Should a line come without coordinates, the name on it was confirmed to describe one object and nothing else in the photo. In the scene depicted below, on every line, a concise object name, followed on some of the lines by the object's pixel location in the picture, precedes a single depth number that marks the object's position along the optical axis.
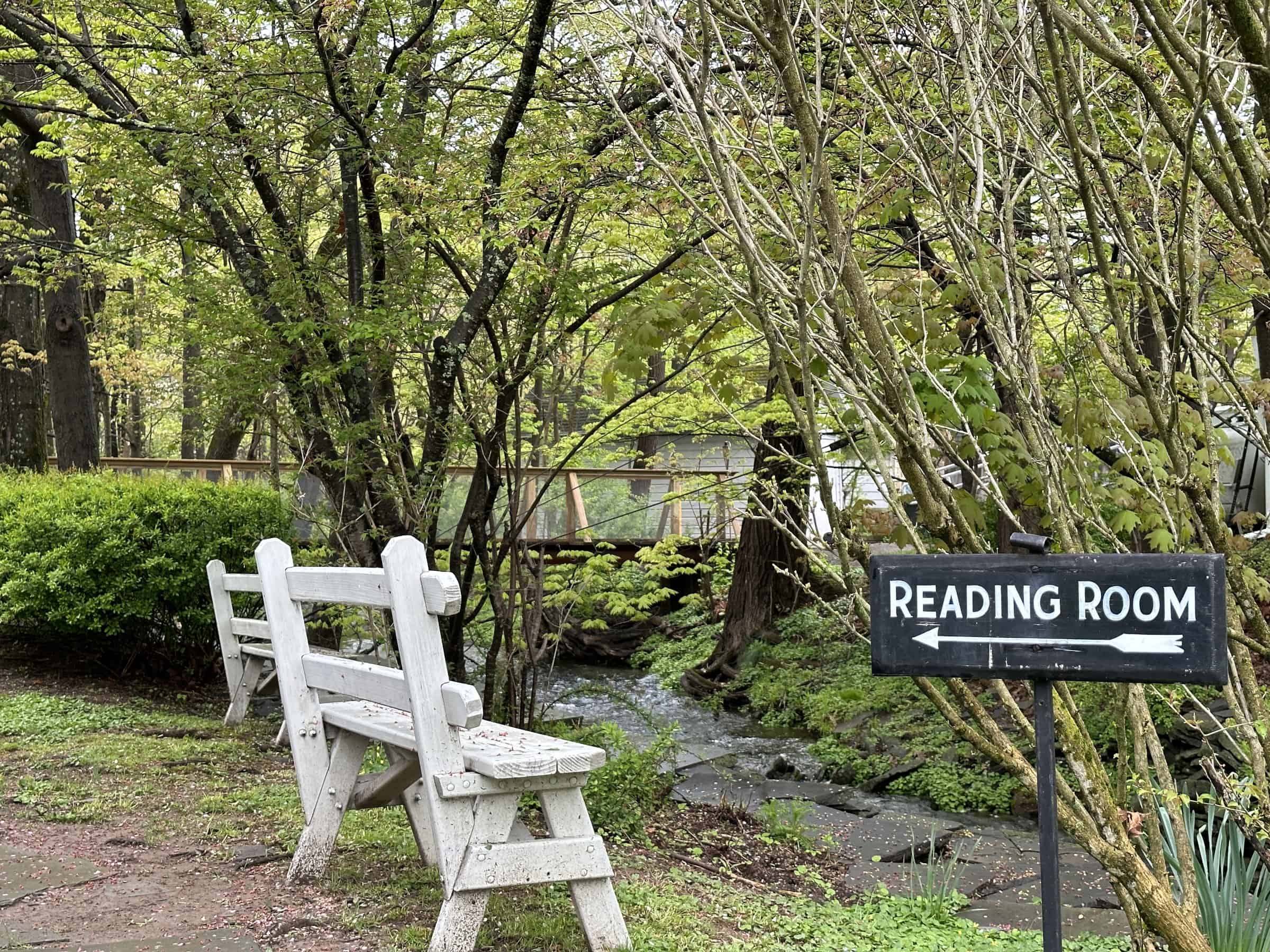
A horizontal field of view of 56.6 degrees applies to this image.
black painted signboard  2.17
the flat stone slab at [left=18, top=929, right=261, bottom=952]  3.88
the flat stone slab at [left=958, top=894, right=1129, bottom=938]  5.31
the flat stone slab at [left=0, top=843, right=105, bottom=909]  4.46
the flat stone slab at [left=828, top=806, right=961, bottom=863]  7.08
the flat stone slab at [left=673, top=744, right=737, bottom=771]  9.95
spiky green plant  3.86
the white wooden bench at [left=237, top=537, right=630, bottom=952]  3.60
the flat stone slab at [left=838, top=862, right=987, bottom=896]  6.07
